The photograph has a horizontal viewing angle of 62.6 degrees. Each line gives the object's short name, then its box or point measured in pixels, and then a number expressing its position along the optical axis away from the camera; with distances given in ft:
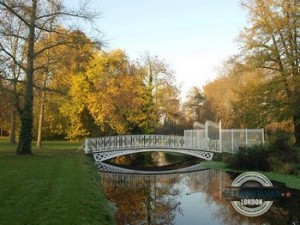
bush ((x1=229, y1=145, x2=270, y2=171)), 45.85
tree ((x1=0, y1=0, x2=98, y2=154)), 48.56
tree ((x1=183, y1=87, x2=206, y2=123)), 139.69
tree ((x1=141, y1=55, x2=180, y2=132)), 84.39
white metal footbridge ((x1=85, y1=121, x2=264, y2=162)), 58.01
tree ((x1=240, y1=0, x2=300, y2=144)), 56.44
